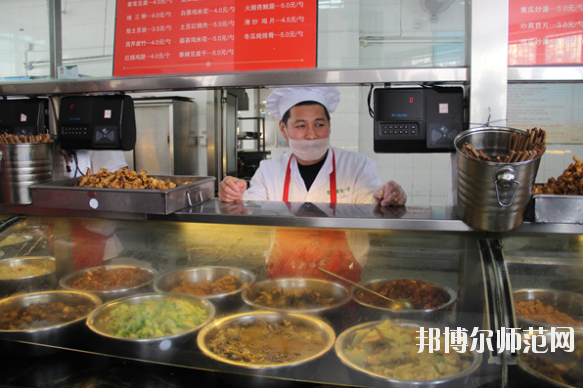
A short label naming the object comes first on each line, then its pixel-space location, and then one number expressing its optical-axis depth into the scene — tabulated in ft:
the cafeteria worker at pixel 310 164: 9.50
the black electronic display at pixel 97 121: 7.25
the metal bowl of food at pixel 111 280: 6.11
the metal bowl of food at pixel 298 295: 5.42
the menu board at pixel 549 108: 13.50
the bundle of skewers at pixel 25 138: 6.73
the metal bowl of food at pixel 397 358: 4.42
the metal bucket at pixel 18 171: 6.61
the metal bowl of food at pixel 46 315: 5.49
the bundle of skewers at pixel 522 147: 4.45
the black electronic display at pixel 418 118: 5.98
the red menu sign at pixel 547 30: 5.60
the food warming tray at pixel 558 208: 4.67
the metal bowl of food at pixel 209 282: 5.82
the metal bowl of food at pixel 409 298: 5.14
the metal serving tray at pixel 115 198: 5.51
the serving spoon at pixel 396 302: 5.21
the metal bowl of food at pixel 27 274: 6.43
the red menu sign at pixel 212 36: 6.21
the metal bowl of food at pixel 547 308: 4.82
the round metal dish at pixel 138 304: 5.17
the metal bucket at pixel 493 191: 4.40
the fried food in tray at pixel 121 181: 6.12
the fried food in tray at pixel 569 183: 4.94
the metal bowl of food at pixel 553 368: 4.37
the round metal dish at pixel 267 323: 4.75
